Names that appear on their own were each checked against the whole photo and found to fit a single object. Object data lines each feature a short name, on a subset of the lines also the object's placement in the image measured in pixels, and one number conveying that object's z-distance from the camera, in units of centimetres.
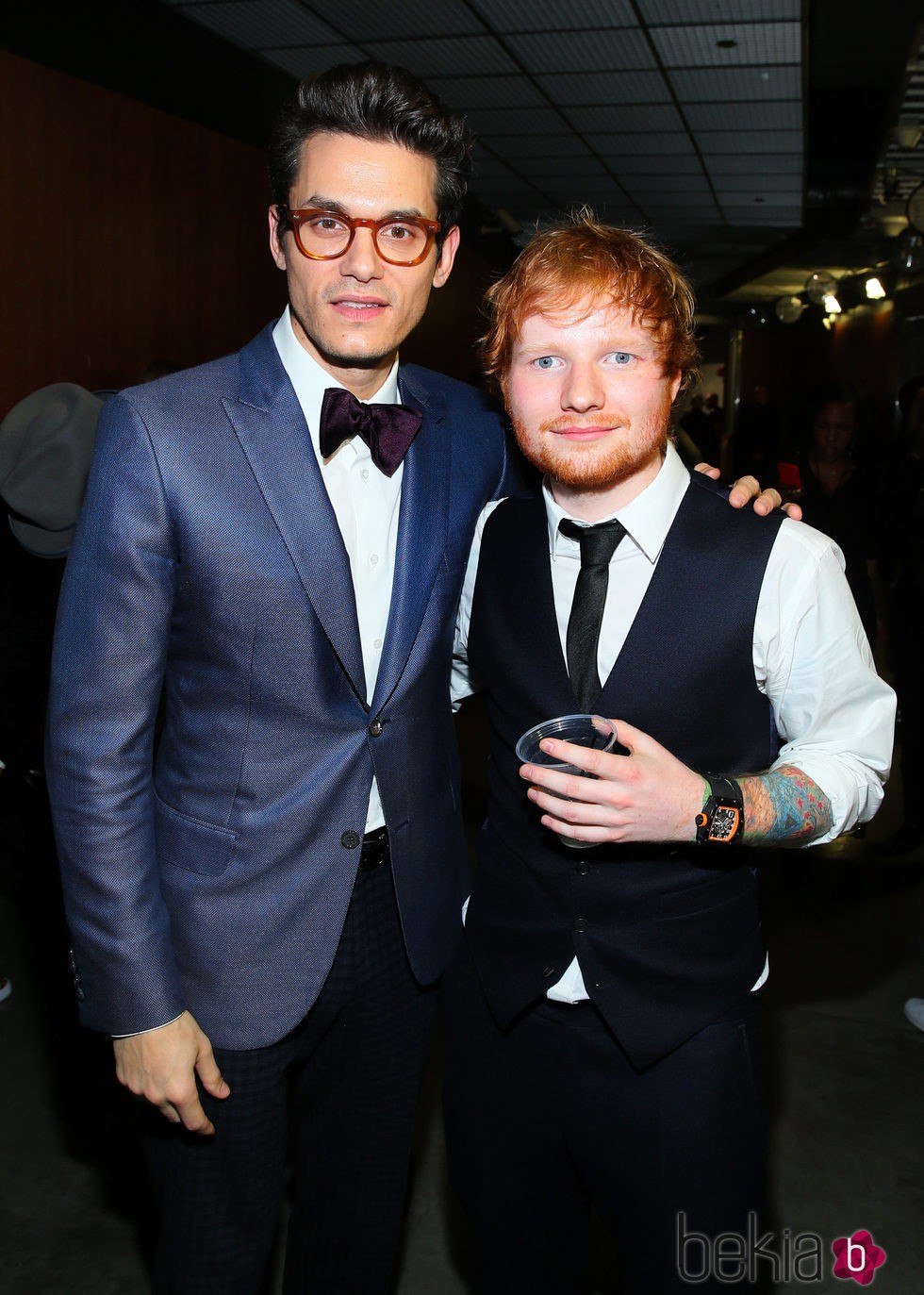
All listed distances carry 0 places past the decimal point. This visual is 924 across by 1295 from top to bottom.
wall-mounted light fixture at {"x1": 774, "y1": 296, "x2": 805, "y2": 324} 1552
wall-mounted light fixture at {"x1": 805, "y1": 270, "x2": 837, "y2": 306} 1359
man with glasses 131
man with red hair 138
